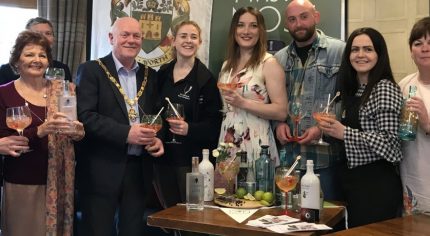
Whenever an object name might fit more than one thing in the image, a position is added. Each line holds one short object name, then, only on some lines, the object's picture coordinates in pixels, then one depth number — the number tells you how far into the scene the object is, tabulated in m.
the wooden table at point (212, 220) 1.85
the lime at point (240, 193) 2.32
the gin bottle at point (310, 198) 1.95
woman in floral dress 2.61
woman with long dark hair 2.19
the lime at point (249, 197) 2.31
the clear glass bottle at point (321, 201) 2.06
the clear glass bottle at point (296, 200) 2.12
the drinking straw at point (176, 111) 2.49
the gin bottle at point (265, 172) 2.37
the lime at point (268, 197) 2.27
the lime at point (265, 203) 2.24
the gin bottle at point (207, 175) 2.32
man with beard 2.70
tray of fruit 2.22
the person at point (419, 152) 2.19
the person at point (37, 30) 3.29
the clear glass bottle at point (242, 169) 2.44
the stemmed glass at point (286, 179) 2.10
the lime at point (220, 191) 2.36
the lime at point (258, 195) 2.30
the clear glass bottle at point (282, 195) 2.20
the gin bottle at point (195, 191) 2.15
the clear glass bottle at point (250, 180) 2.36
